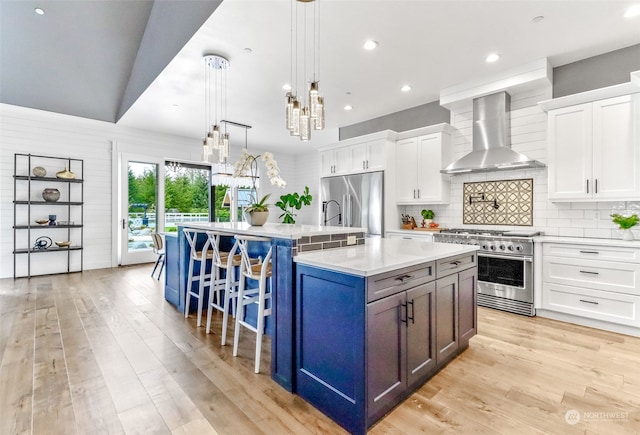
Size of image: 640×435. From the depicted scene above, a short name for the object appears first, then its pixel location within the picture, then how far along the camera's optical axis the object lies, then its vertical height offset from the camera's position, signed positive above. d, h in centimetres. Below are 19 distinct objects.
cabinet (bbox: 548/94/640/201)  313 +73
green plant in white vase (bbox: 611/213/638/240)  320 -6
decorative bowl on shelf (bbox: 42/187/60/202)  541 +39
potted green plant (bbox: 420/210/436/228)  501 +1
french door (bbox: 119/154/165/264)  632 +22
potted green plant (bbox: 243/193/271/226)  296 +3
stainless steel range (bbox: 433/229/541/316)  352 -62
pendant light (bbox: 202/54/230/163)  348 +176
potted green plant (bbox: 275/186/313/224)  685 +37
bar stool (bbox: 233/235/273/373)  229 -57
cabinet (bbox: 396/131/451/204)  470 +78
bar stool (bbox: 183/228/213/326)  321 -56
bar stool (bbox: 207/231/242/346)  275 -62
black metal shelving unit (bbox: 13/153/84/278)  524 +23
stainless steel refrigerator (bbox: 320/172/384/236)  512 +28
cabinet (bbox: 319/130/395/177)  508 +112
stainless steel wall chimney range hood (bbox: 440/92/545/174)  399 +108
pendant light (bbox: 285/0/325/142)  241 +88
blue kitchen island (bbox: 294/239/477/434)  164 -67
